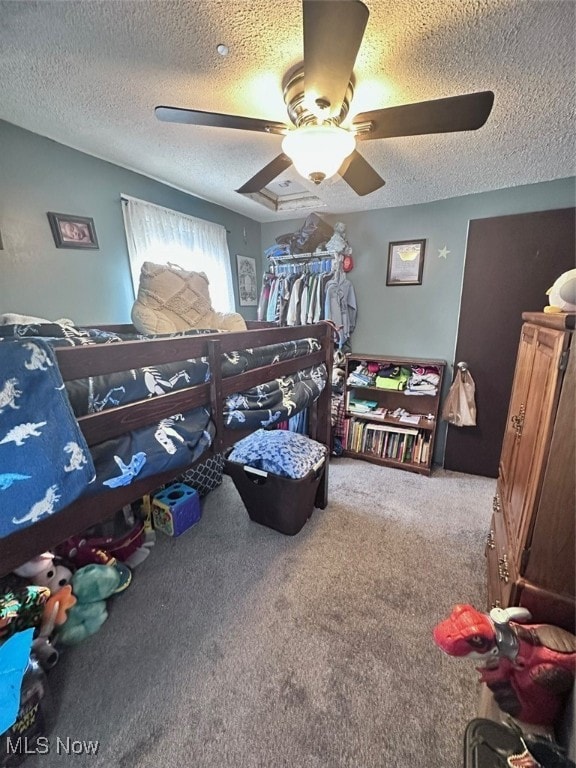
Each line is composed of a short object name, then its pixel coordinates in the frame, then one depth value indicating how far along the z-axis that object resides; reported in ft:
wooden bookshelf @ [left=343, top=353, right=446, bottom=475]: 8.75
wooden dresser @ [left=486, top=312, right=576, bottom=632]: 2.77
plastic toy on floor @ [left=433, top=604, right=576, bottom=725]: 2.78
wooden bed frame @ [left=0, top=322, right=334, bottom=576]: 2.63
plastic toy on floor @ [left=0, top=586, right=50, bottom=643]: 3.66
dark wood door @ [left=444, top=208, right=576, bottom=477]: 7.21
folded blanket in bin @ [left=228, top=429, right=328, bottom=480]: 6.01
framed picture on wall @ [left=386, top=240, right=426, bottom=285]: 8.66
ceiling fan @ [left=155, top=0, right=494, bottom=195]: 2.66
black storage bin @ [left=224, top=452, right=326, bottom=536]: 5.96
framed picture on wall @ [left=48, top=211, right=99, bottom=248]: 5.73
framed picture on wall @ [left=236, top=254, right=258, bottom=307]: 10.04
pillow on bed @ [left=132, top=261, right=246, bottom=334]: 5.32
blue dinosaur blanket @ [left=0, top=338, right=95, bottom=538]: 2.23
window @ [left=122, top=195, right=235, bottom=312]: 6.88
